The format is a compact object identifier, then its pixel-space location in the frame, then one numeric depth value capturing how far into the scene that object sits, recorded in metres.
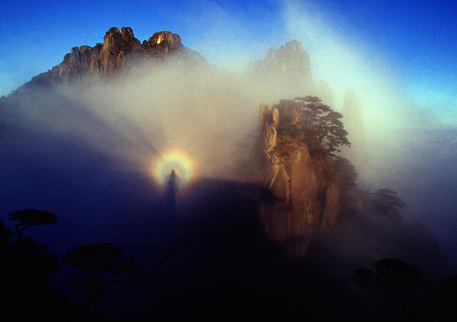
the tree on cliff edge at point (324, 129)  29.39
